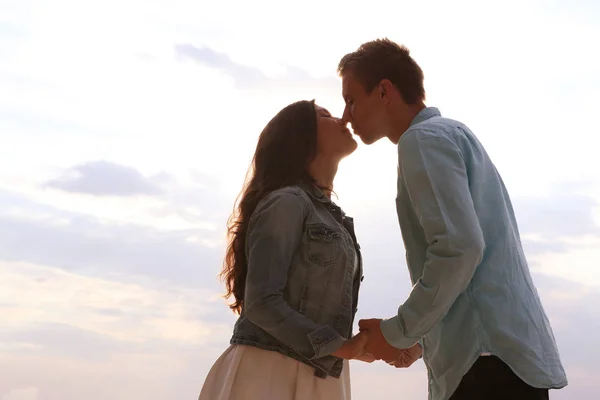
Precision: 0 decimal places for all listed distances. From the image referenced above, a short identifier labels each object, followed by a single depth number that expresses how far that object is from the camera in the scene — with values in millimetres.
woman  3189
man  2570
